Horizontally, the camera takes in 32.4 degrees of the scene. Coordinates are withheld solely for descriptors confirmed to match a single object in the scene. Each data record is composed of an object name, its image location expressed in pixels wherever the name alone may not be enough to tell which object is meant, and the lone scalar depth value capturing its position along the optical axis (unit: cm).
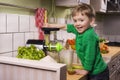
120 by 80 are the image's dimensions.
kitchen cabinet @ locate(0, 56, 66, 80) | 69
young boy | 117
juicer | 127
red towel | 162
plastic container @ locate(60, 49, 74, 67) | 124
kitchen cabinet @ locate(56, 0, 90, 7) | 184
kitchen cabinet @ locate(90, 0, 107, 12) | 244
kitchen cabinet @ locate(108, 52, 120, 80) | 181
